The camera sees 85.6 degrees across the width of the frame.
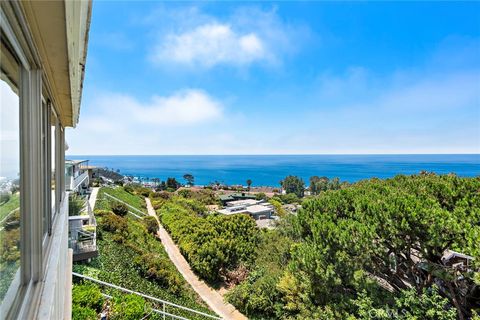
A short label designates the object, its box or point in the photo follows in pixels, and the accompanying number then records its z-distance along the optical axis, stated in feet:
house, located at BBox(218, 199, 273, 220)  83.33
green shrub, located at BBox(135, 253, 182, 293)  31.78
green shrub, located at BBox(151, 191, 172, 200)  87.88
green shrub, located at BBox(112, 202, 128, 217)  49.57
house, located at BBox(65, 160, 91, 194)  49.78
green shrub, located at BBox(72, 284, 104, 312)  19.27
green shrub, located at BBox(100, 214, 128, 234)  37.56
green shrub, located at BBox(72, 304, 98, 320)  17.03
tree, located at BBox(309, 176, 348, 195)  178.91
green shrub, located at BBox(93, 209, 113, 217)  41.91
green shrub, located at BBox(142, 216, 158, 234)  51.74
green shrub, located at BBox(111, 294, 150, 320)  20.35
